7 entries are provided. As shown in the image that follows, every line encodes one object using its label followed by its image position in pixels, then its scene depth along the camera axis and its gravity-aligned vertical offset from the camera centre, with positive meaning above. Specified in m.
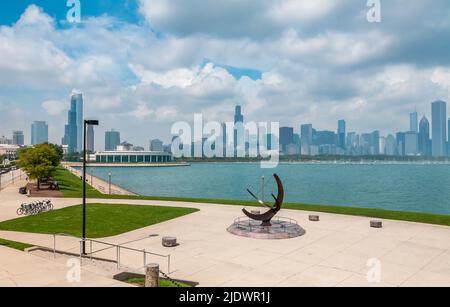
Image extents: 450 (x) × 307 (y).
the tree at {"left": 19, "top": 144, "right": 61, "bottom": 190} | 45.16 -1.07
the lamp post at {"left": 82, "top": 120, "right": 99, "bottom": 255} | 15.79 +1.04
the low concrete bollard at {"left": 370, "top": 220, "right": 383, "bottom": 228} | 21.58 -4.42
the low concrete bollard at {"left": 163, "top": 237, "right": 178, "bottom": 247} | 17.33 -4.50
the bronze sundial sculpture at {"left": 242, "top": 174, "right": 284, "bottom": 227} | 20.64 -3.70
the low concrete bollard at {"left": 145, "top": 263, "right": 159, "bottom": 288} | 10.84 -3.92
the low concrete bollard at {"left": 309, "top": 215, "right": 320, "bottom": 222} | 23.95 -4.51
